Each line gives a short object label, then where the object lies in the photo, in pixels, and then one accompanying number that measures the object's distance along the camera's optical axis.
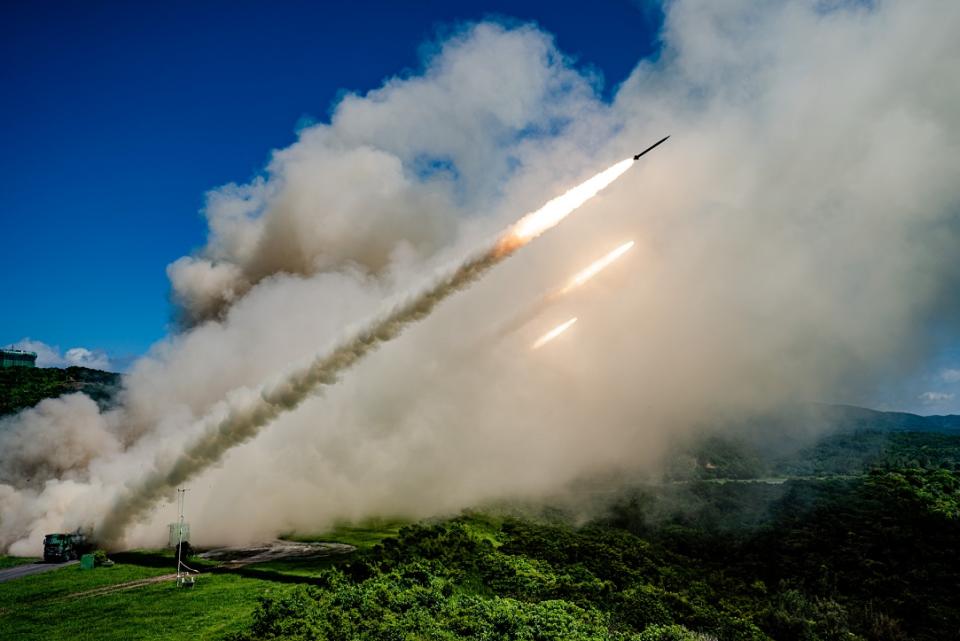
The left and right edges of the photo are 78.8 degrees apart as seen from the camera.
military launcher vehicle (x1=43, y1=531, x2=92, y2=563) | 50.94
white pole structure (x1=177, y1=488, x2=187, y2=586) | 41.88
